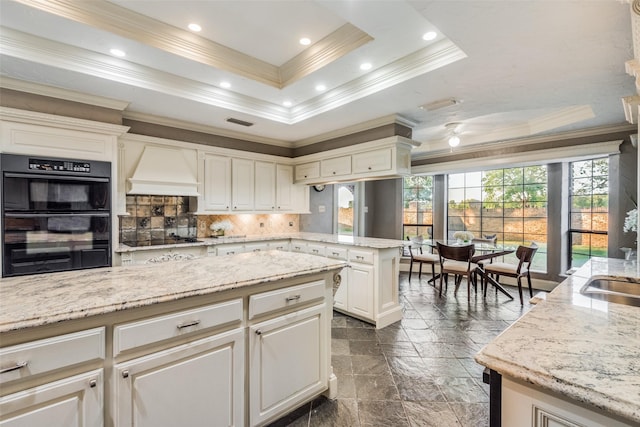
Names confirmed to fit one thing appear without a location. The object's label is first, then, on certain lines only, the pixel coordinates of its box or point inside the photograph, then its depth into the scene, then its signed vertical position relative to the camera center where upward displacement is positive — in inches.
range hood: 135.7 +18.2
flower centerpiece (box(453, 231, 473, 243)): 195.8 -17.8
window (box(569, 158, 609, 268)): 175.6 +1.8
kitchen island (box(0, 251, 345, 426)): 41.2 -24.2
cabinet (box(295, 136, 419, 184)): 141.2 +27.2
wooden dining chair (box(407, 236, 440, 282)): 203.0 -34.2
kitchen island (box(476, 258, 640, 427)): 27.7 -17.2
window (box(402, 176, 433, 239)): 253.8 +3.6
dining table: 171.0 -26.7
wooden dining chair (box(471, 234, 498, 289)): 205.4 -21.3
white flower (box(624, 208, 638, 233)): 124.2 -3.9
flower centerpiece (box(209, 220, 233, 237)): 165.1 -10.0
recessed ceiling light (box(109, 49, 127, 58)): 92.8 +52.2
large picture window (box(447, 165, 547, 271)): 203.0 +4.5
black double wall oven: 97.7 -1.8
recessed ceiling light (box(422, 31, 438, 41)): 83.4 +52.3
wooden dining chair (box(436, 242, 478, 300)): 168.1 -30.1
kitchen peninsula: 129.7 -23.7
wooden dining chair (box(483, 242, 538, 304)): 161.5 -33.5
